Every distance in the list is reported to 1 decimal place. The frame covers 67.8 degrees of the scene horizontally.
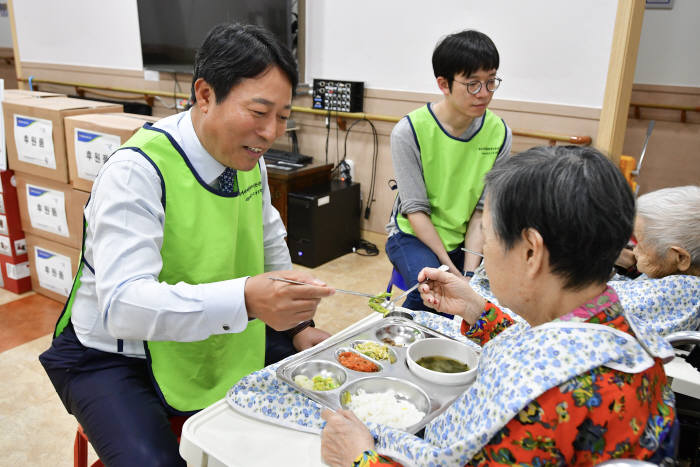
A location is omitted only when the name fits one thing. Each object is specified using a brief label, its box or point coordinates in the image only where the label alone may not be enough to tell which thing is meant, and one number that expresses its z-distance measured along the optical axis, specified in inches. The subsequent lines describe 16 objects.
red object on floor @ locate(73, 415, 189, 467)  51.3
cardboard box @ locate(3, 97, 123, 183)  100.2
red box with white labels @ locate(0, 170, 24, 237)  114.2
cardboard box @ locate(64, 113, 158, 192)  89.9
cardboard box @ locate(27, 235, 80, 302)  110.9
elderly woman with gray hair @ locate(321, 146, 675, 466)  29.1
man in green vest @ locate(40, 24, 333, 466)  41.8
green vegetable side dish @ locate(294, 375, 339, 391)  43.9
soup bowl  44.6
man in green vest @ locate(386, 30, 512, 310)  80.4
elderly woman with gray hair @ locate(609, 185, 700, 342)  53.7
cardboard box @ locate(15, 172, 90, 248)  103.5
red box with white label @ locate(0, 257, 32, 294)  120.0
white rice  40.5
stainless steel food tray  41.9
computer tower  143.2
